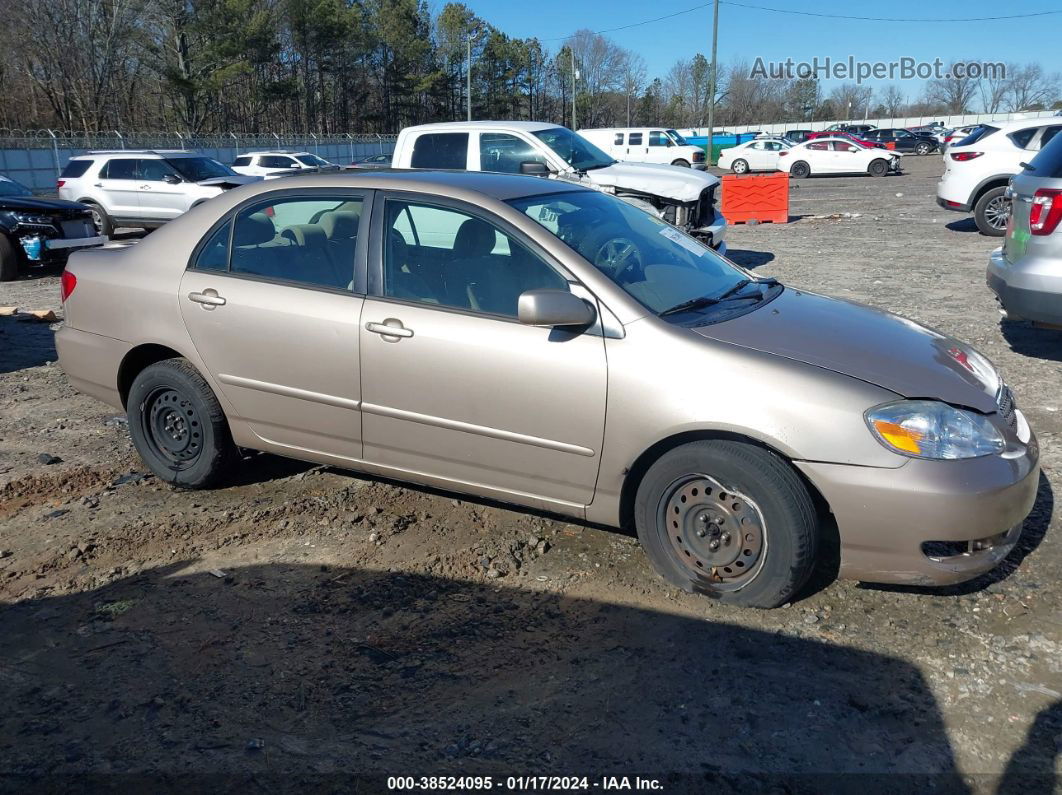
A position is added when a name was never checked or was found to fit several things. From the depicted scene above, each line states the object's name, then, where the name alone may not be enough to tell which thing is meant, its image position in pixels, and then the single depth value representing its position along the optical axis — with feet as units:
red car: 117.80
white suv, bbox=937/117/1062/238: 46.78
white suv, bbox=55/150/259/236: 54.70
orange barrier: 59.98
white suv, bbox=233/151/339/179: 86.48
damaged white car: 35.17
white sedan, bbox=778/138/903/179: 111.14
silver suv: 19.52
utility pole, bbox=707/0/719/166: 129.29
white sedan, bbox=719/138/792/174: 127.65
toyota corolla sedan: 10.50
